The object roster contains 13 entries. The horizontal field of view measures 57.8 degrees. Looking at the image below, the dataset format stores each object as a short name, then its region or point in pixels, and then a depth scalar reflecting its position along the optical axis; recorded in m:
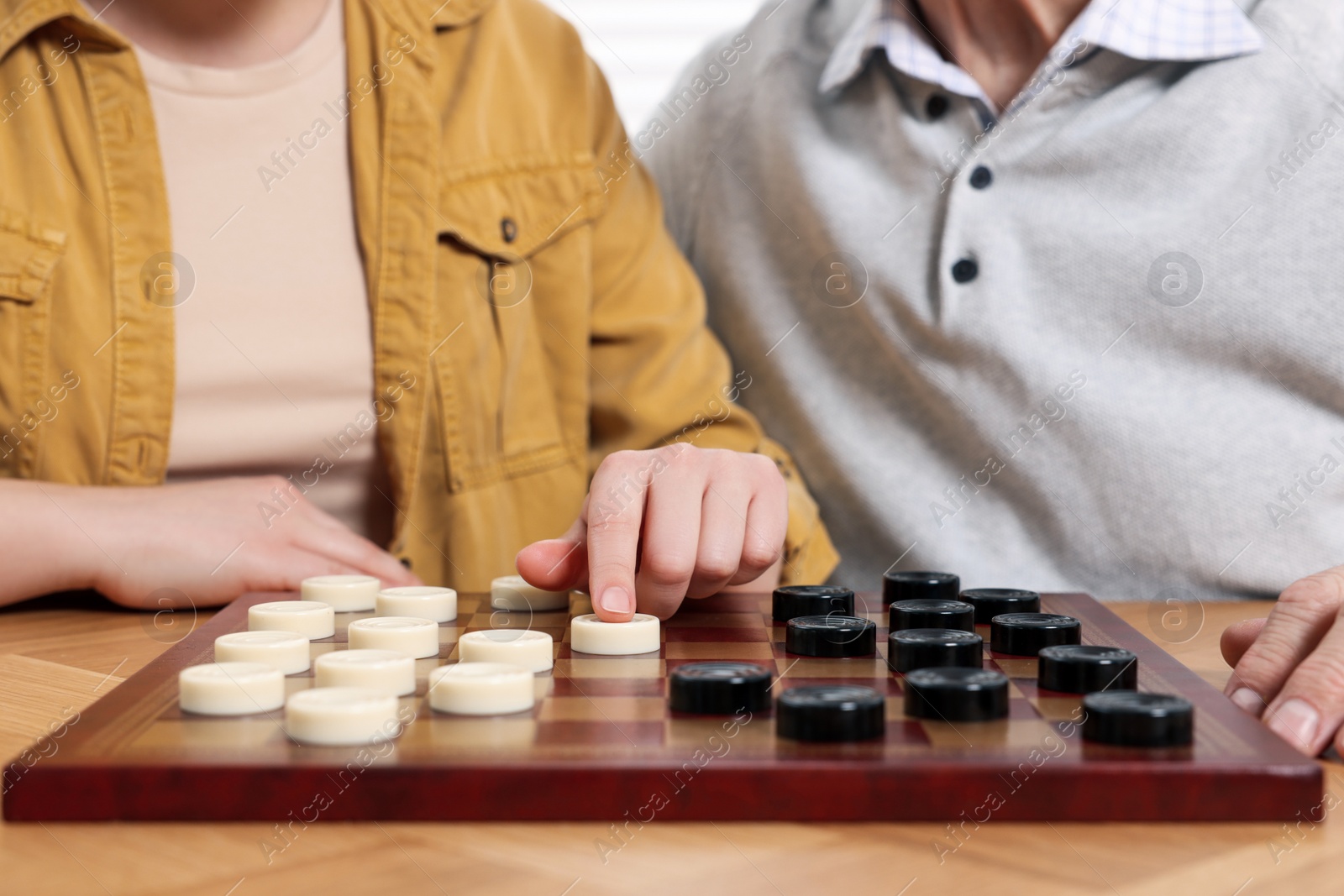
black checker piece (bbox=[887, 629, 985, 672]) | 0.74
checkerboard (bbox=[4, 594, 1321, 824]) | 0.58
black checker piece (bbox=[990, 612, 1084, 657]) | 0.81
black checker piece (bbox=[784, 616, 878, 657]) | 0.81
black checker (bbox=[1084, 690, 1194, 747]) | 0.61
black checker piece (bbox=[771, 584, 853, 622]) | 0.94
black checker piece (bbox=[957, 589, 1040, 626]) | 0.94
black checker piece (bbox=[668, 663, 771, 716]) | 0.66
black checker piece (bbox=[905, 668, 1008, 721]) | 0.65
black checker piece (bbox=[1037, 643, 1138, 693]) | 0.70
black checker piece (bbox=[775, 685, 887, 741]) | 0.61
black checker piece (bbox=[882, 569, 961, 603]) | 0.98
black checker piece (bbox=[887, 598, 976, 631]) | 0.84
